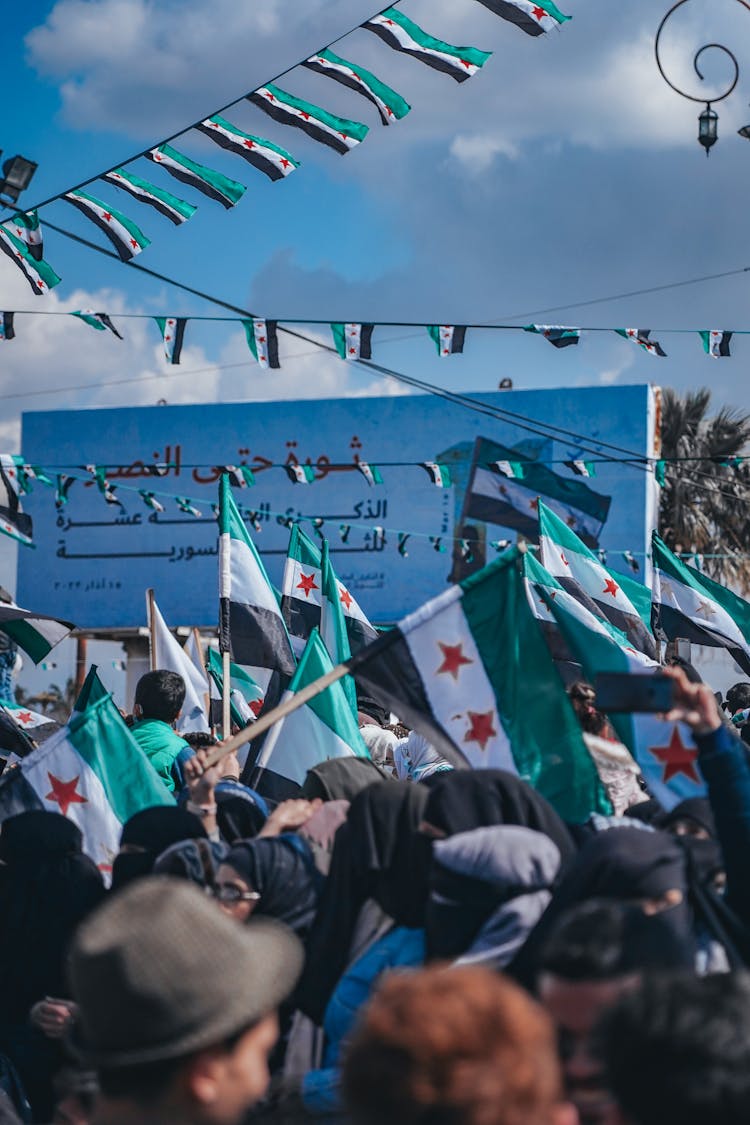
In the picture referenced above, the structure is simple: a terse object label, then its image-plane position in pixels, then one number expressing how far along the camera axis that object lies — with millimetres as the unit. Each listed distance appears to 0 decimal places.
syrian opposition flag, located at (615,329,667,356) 21219
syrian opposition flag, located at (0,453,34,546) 25547
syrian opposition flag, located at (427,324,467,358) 21141
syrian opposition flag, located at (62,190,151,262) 17250
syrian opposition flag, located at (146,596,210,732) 20766
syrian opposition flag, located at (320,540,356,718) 19250
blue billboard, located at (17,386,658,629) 56187
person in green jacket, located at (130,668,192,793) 13922
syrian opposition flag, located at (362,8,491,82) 15789
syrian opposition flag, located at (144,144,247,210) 16953
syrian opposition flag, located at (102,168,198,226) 17094
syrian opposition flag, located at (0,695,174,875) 10984
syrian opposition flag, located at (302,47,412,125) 16156
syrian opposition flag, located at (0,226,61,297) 17297
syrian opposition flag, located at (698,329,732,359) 20927
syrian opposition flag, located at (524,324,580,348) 20781
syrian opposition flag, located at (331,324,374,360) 20375
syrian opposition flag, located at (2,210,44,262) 17125
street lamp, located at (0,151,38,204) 16453
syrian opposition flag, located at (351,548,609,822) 9516
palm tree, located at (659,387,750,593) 55937
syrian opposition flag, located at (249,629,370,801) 13758
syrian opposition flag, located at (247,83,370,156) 16406
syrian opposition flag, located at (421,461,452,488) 34684
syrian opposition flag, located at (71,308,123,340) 20156
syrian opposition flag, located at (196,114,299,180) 16625
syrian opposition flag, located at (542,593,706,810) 8555
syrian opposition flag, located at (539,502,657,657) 19234
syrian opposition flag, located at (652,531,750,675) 20578
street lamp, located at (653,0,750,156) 18484
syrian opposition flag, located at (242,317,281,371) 20312
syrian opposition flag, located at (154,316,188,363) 20375
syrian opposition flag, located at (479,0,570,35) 15133
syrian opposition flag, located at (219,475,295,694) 17109
